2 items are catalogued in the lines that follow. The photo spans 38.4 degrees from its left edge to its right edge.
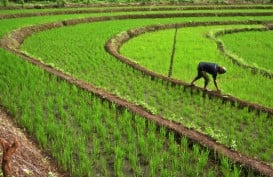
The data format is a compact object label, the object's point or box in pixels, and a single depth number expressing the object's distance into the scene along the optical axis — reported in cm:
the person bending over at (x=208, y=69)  915
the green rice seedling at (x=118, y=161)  561
